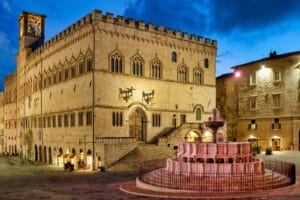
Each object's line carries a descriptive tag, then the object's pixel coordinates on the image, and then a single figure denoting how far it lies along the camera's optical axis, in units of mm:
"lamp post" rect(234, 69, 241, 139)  40529
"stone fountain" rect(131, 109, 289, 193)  14438
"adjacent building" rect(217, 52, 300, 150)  35061
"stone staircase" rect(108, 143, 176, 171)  26206
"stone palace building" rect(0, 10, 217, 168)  28564
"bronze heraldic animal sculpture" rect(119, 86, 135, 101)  29599
